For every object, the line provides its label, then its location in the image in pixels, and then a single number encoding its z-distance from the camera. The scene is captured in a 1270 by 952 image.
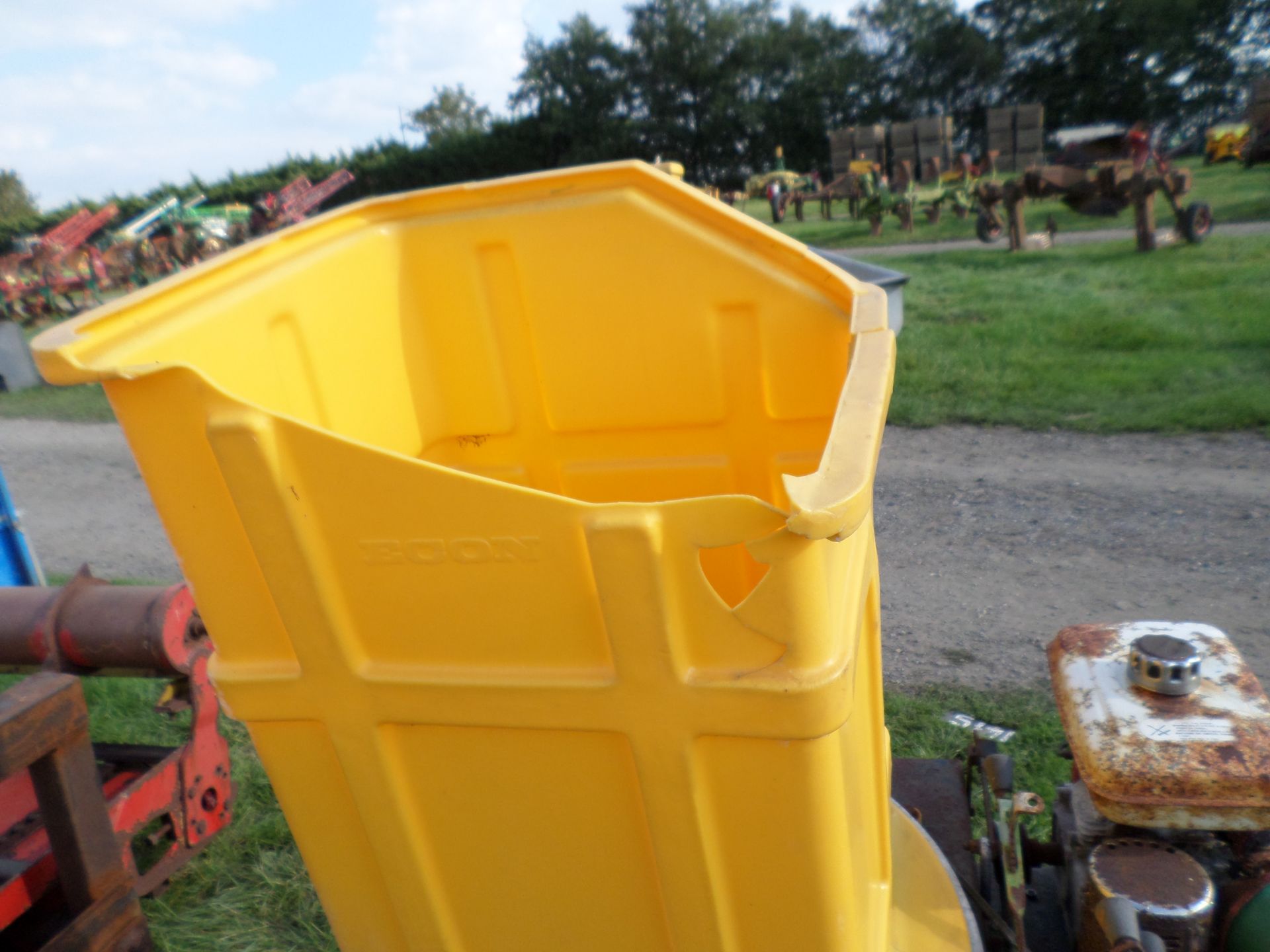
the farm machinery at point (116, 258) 14.25
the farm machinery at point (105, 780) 1.38
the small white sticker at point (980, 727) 2.80
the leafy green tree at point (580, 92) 36.72
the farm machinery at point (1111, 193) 10.21
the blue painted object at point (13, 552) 3.99
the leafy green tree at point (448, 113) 53.03
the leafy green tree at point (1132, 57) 31.02
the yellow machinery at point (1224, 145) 22.12
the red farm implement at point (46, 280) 13.97
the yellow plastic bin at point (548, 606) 1.00
